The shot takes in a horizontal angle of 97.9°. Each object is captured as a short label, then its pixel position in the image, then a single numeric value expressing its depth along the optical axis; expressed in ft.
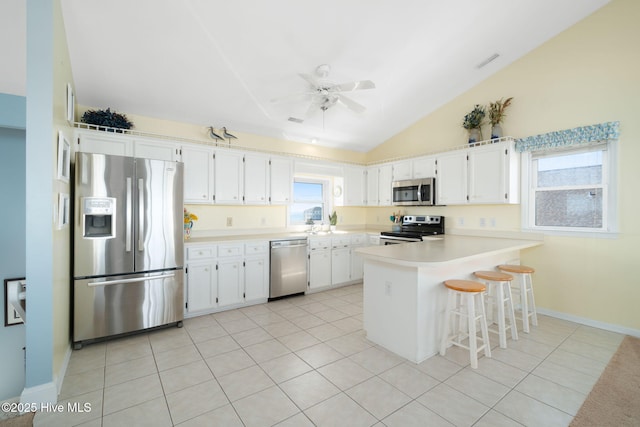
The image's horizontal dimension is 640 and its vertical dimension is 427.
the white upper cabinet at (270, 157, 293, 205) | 14.65
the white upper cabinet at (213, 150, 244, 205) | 12.92
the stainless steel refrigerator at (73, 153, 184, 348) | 8.91
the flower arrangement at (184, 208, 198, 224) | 12.32
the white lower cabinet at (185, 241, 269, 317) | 11.48
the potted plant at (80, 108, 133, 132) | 10.36
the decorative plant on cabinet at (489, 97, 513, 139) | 12.61
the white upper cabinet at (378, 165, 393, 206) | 17.18
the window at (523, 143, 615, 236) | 10.43
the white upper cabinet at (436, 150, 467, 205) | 13.48
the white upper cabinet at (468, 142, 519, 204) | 11.96
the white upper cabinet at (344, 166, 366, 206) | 17.93
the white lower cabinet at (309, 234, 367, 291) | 15.03
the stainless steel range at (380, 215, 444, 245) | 14.90
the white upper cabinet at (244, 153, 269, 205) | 13.76
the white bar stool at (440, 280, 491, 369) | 7.84
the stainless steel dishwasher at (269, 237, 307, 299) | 13.57
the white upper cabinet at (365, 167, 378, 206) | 18.10
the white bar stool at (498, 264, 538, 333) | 9.99
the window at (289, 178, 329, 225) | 17.04
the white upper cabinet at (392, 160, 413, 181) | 16.07
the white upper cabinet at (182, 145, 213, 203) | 12.15
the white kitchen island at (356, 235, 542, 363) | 8.04
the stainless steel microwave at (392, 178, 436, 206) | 14.73
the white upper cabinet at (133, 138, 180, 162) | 11.07
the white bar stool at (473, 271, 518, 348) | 8.90
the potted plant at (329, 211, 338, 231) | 17.65
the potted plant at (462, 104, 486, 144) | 13.21
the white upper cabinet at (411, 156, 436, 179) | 14.79
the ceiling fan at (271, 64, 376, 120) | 9.41
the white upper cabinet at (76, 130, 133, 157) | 10.05
